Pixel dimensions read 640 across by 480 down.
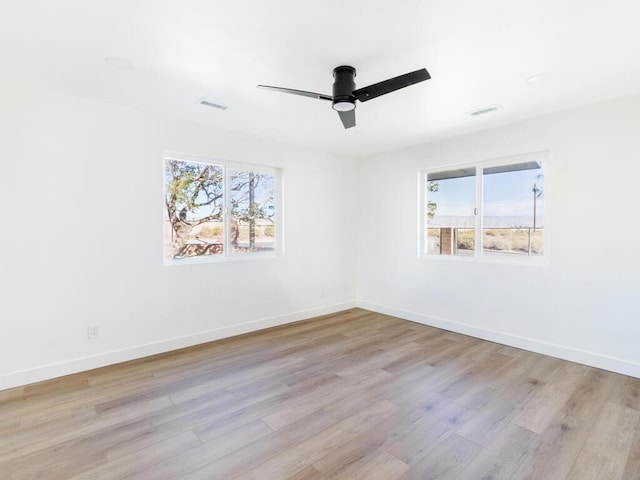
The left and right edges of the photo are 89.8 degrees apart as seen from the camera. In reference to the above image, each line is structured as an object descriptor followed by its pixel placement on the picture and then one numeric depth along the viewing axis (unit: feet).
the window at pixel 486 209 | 11.53
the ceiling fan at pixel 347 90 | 6.89
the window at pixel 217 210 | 11.72
